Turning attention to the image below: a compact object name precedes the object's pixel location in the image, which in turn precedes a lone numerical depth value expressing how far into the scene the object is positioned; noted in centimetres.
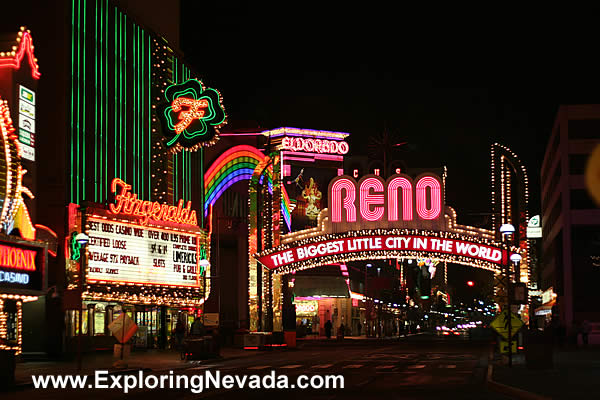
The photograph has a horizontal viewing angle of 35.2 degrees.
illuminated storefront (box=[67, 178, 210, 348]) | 4309
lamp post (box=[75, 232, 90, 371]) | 3253
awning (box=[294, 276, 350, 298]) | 9350
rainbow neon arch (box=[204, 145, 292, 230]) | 7056
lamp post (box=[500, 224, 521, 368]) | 3212
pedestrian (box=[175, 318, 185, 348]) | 4919
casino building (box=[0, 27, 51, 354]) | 3228
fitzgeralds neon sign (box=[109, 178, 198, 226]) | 4453
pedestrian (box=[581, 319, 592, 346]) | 5947
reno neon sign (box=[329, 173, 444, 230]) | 5025
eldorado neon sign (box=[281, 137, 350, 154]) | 11802
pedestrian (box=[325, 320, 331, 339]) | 7325
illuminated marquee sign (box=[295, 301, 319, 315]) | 9612
